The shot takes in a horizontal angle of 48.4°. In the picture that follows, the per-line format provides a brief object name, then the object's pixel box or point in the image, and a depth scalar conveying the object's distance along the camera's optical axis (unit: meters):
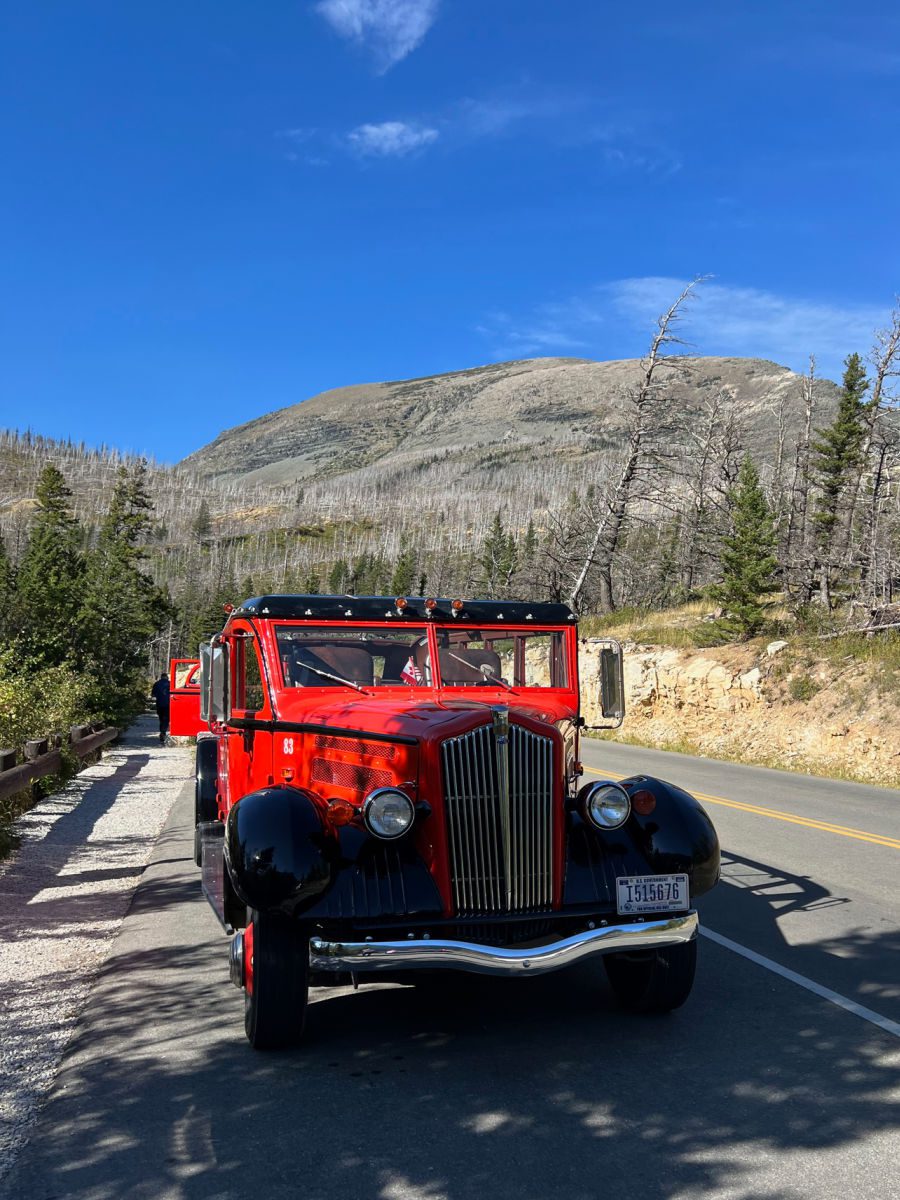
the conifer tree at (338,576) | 135.88
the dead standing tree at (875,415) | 34.66
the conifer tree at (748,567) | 28.91
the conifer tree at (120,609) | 35.34
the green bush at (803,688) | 23.89
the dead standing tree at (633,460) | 38.90
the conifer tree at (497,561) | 86.00
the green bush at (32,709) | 13.17
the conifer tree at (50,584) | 30.61
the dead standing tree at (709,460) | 49.28
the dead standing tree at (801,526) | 34.47
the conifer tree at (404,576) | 103.19
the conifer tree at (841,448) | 41.88
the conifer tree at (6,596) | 31.62
